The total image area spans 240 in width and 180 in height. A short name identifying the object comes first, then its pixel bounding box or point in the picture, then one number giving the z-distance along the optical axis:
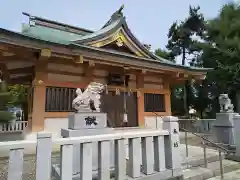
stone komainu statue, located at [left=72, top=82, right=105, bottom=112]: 4.77
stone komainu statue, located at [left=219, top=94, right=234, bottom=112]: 9.96
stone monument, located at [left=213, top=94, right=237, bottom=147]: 9.15
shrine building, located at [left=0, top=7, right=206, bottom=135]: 7.52
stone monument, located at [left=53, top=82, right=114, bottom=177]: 4.43
